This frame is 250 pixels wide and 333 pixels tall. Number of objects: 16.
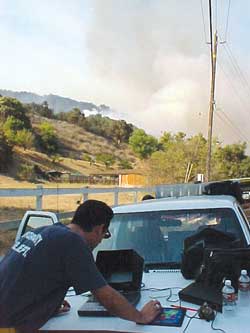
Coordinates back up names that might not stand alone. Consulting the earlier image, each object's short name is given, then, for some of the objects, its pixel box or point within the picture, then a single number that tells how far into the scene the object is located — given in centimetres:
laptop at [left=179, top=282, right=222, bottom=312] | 291
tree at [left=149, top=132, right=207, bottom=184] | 4181
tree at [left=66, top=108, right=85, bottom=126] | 13088
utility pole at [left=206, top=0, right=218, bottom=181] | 3067
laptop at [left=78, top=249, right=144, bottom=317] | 319
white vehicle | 412
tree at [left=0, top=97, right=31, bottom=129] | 7651
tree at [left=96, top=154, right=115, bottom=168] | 9131
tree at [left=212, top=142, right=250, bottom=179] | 5150
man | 261
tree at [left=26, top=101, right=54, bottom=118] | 12550
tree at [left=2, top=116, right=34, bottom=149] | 7176
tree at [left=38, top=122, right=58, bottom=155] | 8494
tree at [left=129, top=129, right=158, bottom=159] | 9461
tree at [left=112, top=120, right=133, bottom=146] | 12634
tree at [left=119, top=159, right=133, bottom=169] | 9196
